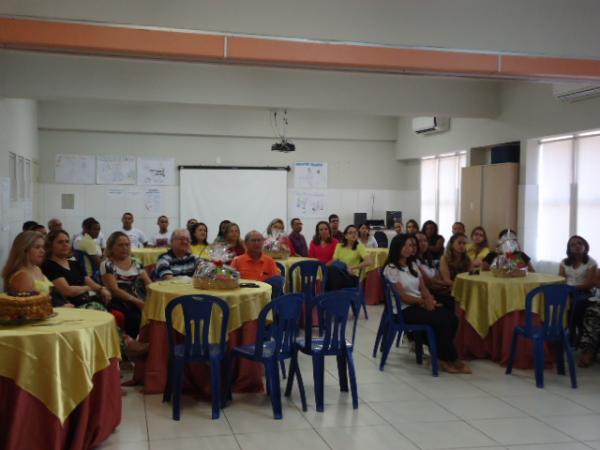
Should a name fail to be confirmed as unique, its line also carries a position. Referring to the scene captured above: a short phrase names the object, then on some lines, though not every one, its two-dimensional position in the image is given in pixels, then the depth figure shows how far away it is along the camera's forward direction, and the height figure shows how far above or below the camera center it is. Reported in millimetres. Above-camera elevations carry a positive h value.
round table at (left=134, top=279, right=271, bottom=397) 4602 -918
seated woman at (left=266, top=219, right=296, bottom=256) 7824 -409
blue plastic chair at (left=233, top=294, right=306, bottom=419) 4262 -972
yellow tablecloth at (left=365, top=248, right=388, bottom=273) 8820 -722
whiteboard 11852 +110
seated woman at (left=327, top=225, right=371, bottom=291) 7641 -704
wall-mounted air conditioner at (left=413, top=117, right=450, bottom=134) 10906 +1405
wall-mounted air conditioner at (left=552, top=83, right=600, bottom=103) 7449 +1387
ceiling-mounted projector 11133 +981
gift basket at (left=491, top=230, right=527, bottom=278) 5941 -546
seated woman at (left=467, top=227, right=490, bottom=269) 7490 -470
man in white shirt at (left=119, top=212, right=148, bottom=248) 10133 -528
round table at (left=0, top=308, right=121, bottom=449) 3277 -935
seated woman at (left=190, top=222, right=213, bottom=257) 7471 -413
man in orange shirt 5801 -549
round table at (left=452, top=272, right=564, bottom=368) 5656 -943
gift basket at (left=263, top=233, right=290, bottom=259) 7430 -532
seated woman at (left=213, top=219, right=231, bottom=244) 7738 -314
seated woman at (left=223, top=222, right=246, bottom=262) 7113 -430
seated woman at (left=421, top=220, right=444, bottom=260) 8387 -449
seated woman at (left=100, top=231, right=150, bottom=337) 5359 -677
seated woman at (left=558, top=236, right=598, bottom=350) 6242 -620
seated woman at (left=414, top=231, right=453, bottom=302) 6246 -704
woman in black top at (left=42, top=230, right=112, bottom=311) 4867 -605
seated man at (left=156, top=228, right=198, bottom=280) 5555 -515
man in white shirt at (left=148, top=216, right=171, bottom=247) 9867 -586
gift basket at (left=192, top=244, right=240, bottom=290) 4793 -558
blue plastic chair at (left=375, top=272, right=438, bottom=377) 5438 -1054
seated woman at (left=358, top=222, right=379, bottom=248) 9289 -491
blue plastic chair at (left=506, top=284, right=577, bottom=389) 5141 -957
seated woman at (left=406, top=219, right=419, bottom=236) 9469 -321
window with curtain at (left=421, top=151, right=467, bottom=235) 11258 +320
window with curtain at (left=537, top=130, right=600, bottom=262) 8141 +196
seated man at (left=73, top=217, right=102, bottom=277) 7738 -567
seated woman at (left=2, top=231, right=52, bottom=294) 4188 -393
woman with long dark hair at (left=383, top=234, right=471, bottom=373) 5496 -842
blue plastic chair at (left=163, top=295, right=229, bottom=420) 4180 -929
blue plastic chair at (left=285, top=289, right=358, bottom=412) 4410 -960
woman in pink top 8250 -529
